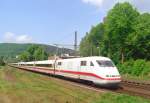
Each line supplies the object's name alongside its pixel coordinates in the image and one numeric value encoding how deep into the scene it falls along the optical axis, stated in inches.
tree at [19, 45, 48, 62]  3005.8
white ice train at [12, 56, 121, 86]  503.9
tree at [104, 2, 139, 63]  1222.9
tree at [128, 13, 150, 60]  1250.2
